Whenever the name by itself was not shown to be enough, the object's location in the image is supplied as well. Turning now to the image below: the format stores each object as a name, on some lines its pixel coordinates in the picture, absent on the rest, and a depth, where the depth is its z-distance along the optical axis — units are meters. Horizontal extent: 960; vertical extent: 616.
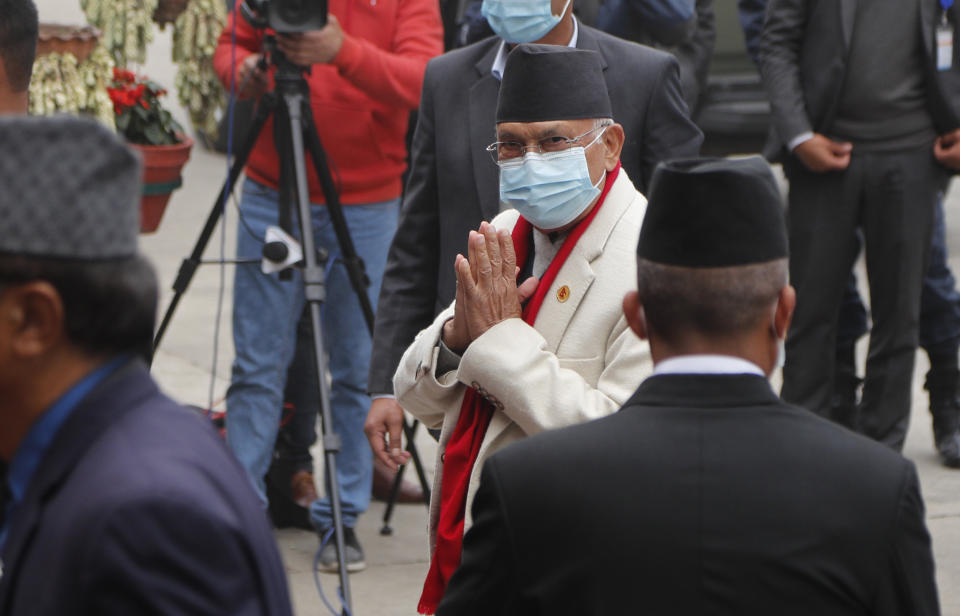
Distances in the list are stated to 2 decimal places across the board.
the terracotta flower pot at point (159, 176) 9.28
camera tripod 7.86
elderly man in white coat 5.02
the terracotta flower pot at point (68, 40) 9.37
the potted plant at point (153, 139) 9.37
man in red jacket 8.83
